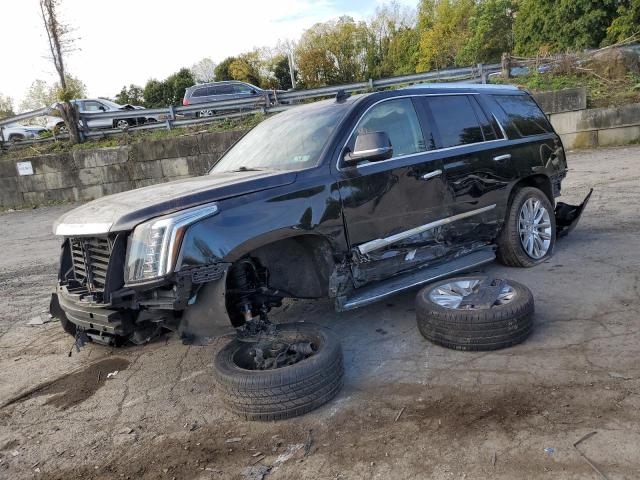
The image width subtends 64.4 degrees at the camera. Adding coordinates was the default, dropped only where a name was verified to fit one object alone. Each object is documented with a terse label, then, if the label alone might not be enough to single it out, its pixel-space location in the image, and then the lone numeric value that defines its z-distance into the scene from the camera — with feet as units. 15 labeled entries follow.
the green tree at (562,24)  93.86
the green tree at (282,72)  149.48
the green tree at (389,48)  151.84
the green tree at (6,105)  153.38
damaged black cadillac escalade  10.41
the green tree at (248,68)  142.20
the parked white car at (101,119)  59.97
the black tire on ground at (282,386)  9.96
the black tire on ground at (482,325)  11.77
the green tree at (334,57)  147.23
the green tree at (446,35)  142.20
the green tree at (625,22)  85.40
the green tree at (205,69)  161.14
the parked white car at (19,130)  75.61
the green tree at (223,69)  147.84
